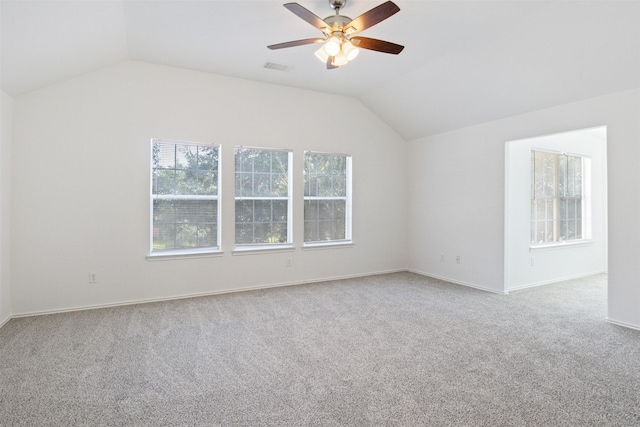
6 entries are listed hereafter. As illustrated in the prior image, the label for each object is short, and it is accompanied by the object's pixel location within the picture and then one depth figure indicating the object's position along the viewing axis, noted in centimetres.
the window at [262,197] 483
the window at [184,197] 434
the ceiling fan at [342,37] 248
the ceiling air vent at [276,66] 425
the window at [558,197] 525
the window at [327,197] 533
